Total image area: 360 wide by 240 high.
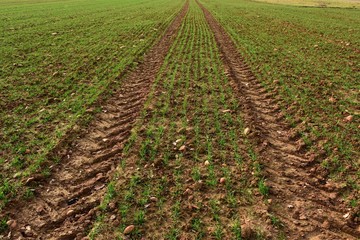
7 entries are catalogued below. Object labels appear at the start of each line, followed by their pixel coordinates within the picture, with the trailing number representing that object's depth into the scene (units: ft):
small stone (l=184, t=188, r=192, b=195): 17.98
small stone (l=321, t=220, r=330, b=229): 15.49
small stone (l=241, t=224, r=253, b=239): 14.78
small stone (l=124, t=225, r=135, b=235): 15.07
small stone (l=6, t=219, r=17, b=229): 15.41
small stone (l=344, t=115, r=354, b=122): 26.78
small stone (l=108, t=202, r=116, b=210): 16.66
